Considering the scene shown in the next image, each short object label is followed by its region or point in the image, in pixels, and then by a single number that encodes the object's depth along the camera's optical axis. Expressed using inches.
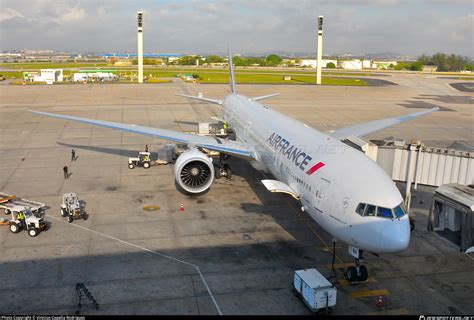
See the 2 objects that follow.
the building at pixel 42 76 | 3715.6
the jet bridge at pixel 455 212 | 619.8
